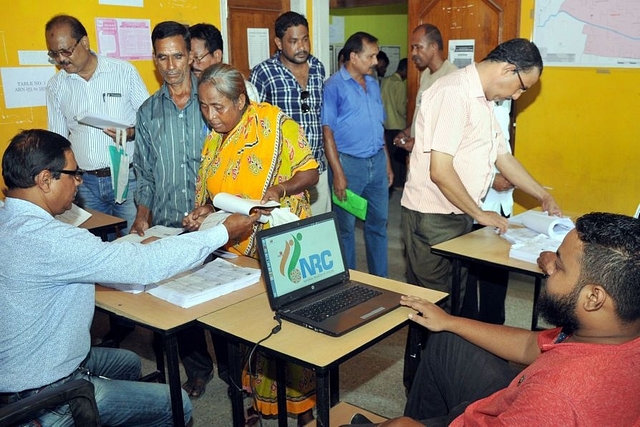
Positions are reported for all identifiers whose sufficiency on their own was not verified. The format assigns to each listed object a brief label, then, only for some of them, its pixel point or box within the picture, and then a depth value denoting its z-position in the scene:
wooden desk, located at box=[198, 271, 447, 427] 1.76
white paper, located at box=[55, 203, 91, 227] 3.14
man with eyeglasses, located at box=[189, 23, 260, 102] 3.45
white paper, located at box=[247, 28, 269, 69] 5.04
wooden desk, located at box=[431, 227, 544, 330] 2.57
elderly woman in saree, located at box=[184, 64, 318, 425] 2.42
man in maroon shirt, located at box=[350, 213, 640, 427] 1.33
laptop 1.98
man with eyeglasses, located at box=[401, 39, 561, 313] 2.63
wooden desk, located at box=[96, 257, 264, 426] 2.00
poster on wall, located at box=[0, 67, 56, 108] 3.72
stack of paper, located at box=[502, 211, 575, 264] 2.62
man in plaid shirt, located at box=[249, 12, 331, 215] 3.98
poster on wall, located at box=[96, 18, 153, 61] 4.10
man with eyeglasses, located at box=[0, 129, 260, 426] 1.74
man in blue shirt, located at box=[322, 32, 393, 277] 4.20
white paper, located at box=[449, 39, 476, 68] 4.86
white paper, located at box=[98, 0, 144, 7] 4.09
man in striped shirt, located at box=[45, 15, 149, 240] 3.54
